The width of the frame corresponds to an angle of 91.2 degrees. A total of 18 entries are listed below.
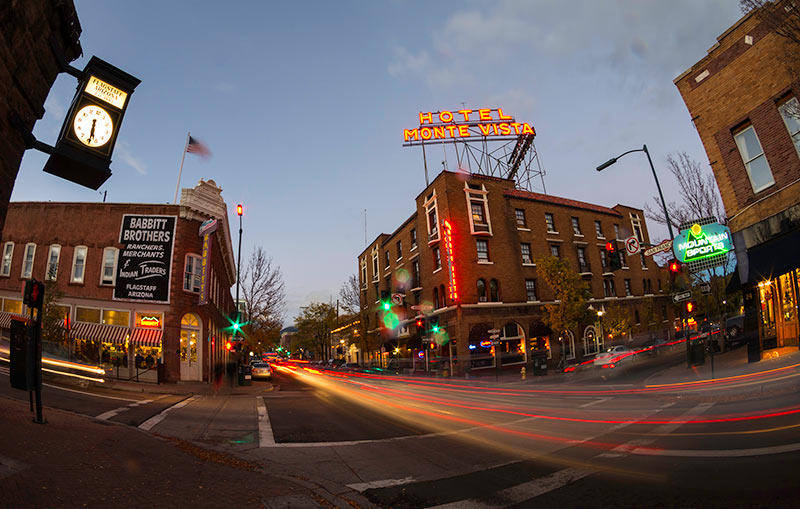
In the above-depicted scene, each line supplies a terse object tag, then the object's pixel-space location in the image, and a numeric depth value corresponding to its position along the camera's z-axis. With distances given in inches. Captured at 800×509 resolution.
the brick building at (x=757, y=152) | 509.0
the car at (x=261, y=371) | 1266.0
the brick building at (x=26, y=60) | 204.8
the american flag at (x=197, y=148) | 1043.3
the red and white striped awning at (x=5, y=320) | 923.4
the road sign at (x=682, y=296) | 634.8
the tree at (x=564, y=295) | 1168.2
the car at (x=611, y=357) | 984.3
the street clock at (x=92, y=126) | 231.0
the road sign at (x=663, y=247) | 555.8
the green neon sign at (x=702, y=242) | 512.7
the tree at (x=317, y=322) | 2898.6
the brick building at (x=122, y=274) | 911.0
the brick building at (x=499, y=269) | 1328.7
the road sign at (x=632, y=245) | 652.7
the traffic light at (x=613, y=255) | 655.8
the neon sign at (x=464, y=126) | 1533.0
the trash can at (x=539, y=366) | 1106.1
